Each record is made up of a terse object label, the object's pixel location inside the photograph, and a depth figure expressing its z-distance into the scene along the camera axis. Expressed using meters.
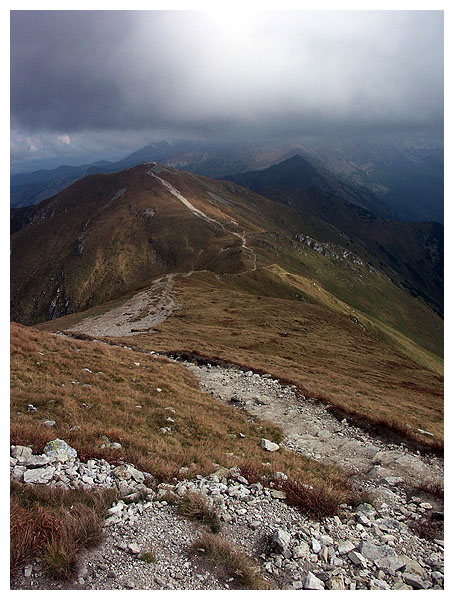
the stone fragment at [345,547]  6.75
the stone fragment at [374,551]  6.79
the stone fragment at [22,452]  8.08
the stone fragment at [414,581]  6.33
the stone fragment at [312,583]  5.69
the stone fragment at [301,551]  6.43
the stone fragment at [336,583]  5.93
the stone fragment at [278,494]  8.54
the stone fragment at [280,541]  6.42
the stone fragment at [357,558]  6.50
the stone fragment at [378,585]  6.21
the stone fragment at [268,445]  13.39
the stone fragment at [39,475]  7.19
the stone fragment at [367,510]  8.59
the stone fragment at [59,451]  8.32
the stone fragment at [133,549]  5.80
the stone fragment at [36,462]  7.74
